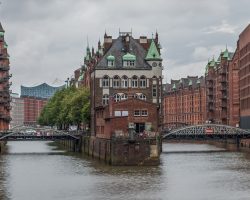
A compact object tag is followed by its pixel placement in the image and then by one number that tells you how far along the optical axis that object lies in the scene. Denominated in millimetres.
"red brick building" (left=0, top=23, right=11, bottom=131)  143125
